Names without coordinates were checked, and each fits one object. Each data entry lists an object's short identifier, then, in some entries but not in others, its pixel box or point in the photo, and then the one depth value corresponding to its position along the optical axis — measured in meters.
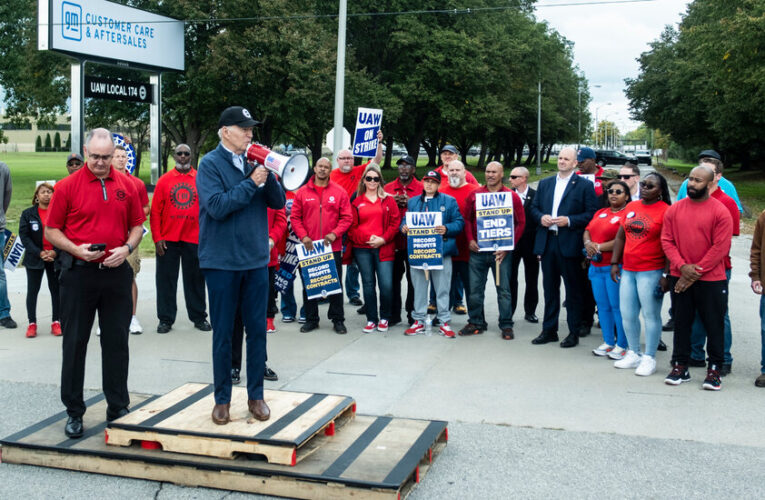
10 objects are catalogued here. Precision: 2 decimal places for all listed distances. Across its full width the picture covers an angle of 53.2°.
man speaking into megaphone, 4.98
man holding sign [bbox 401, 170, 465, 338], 9.02
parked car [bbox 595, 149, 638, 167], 71.81
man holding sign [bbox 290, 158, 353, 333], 9.22
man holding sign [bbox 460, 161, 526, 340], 8.88
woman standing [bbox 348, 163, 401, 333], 9.30
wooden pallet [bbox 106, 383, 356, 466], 4.73
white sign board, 18.47
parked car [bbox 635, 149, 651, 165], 81.31
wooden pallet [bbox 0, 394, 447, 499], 4.48
